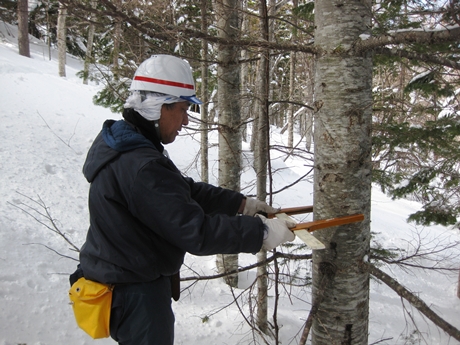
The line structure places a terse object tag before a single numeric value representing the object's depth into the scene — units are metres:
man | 1.83
